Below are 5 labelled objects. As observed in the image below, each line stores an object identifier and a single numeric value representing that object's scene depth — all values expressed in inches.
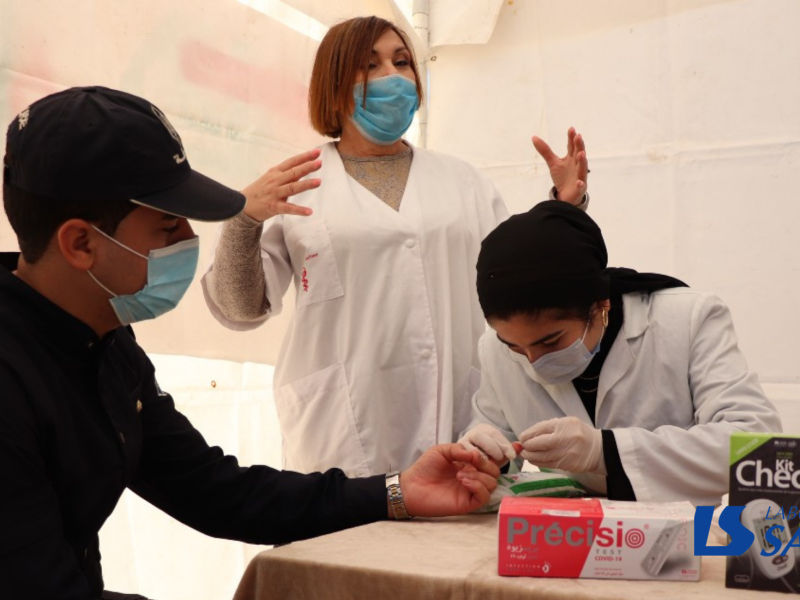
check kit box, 42.7
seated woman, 61.9
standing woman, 87.7
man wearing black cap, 46.1
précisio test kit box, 44.6
